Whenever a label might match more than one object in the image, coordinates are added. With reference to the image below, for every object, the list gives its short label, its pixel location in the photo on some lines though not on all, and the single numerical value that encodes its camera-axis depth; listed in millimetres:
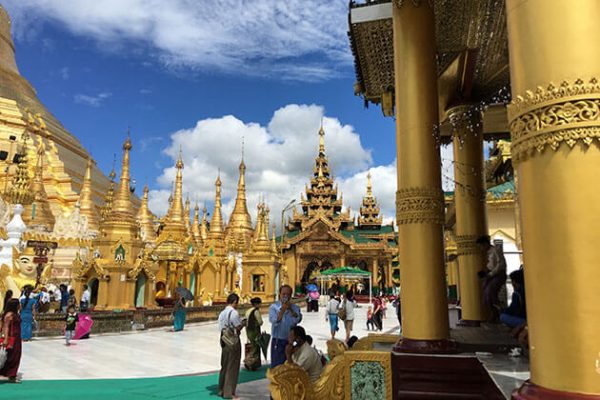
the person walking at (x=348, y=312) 12758
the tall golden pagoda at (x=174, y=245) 24578
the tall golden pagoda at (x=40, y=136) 31688
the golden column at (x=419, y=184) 4738
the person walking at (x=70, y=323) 12047
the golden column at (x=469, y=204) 8430
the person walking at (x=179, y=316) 16859
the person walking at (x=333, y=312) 13320
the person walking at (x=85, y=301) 17781
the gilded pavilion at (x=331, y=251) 44625
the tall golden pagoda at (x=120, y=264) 19672
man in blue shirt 6867
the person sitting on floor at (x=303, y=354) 4675
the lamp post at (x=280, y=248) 30327
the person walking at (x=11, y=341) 7562
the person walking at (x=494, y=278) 6602
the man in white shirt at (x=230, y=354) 6598
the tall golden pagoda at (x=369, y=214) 52250
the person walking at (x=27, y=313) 12344
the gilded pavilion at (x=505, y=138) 2033
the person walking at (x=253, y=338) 8844
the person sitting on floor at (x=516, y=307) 5188
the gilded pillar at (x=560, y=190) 1989
